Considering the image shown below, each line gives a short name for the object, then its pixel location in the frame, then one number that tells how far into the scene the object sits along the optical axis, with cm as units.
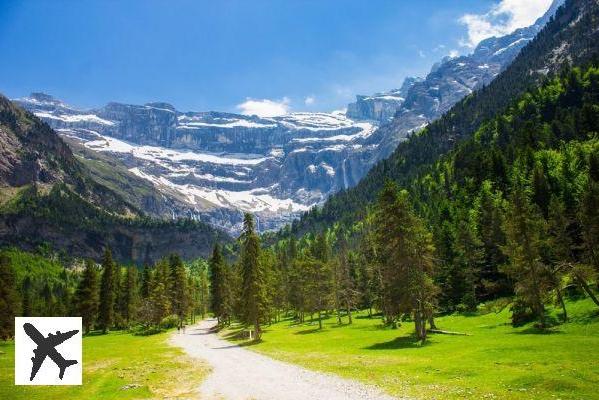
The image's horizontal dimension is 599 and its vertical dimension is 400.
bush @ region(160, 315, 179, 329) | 10169
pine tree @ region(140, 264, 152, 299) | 11636
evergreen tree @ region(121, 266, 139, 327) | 11225
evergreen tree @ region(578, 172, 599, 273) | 5147
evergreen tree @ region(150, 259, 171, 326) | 9825
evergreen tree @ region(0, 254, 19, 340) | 7506
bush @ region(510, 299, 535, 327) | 5112
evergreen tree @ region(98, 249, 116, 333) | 9962
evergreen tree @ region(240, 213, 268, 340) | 6494
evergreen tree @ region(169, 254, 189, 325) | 10425
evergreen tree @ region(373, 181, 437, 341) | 4819
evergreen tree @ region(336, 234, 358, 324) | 8436
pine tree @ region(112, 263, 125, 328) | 10925
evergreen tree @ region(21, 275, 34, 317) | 11806
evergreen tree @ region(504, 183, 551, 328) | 4588
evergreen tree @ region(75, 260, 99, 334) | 9738
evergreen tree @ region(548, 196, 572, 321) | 6204
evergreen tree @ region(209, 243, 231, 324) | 9919
